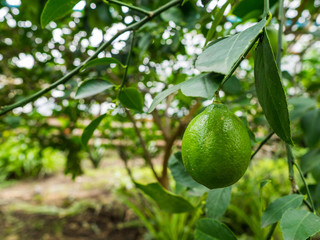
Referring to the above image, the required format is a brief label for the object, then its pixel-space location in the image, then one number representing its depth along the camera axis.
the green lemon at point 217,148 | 0.30
